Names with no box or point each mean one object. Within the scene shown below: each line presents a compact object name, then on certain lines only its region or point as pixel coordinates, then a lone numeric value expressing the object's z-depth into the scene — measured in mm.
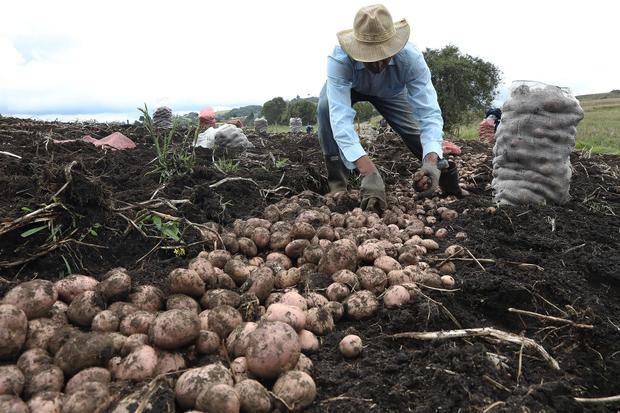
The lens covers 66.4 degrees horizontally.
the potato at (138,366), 1503
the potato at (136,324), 1683
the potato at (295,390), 1473
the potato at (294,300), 1918
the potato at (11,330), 1508
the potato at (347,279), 2146
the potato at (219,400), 1359
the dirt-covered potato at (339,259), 2250
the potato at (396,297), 2020
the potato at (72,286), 1841
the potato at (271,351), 1538
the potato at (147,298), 1833
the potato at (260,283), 2025
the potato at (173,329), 1589
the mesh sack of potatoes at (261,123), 11469
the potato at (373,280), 2150
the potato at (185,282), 1912
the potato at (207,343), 1678
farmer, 3254
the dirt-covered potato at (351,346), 1738
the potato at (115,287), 1813
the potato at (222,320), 1746
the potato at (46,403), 1327
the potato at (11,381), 1378
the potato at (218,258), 2264
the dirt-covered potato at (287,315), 1757
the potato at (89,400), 1326
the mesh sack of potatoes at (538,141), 3611
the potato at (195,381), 1419
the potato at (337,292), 2078
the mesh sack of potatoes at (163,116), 9070
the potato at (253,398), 1418
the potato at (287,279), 2166
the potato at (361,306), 1998
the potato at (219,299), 1901
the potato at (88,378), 1433
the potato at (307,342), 1783
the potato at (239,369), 1550
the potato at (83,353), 1492
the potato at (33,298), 1654
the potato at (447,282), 2168
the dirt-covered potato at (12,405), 1281
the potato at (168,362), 1553
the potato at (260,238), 2541
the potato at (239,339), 1635
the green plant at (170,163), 3520
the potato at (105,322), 1674
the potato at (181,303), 1842
